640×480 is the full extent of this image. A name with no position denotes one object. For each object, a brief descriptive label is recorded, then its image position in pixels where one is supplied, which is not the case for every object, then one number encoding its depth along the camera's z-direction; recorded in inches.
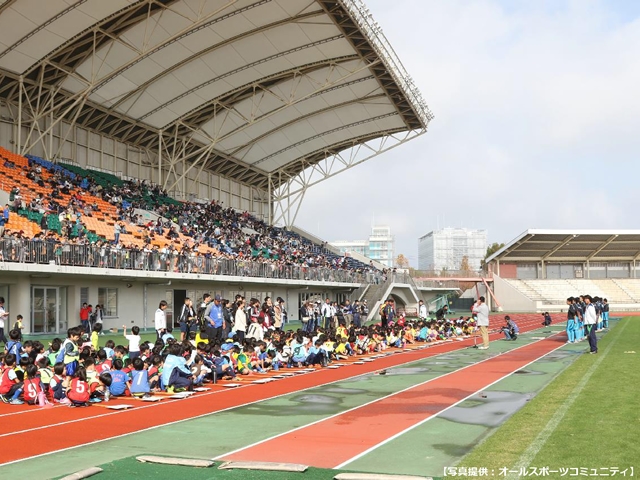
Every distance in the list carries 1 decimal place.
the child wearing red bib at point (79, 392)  487.2
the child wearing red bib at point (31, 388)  497.0
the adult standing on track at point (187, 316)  780.6
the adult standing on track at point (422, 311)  1667.0
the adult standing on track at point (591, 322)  814.5
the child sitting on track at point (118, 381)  531.2
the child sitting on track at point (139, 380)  539.2
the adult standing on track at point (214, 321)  758.5
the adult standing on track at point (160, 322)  754.6
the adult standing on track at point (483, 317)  927.7
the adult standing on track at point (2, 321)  761.8
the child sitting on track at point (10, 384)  505.7
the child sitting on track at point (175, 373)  560.7
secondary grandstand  2719.0
